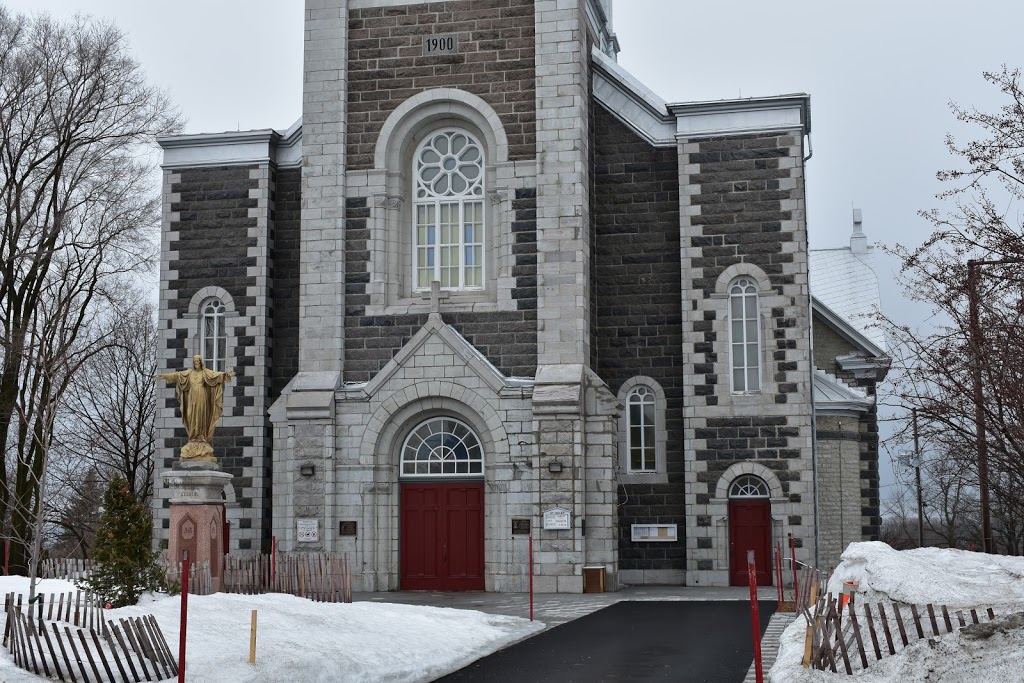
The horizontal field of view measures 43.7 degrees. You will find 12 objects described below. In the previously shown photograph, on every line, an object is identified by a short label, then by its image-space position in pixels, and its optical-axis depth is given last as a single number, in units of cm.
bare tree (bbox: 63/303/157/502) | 4178
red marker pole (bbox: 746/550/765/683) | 1152
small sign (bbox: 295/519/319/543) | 2588
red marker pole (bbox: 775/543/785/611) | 2040
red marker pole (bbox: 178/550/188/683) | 1124
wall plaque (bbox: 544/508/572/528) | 2508
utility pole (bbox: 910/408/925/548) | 2888
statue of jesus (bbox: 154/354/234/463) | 2078
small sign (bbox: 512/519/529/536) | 2536
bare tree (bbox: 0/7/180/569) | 2909
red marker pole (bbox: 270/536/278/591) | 2034
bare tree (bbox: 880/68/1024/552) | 1160
